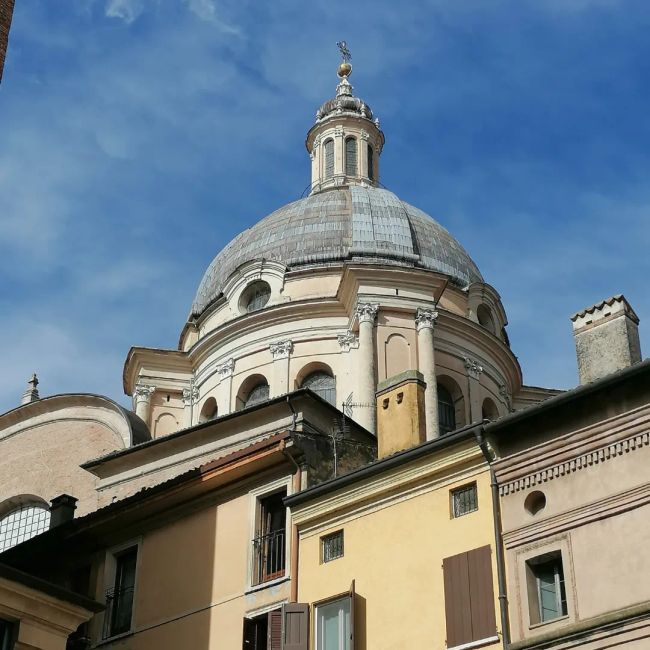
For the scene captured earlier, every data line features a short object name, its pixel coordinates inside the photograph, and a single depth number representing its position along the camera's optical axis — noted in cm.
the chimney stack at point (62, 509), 3138
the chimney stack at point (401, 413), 2630
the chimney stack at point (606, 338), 2431
